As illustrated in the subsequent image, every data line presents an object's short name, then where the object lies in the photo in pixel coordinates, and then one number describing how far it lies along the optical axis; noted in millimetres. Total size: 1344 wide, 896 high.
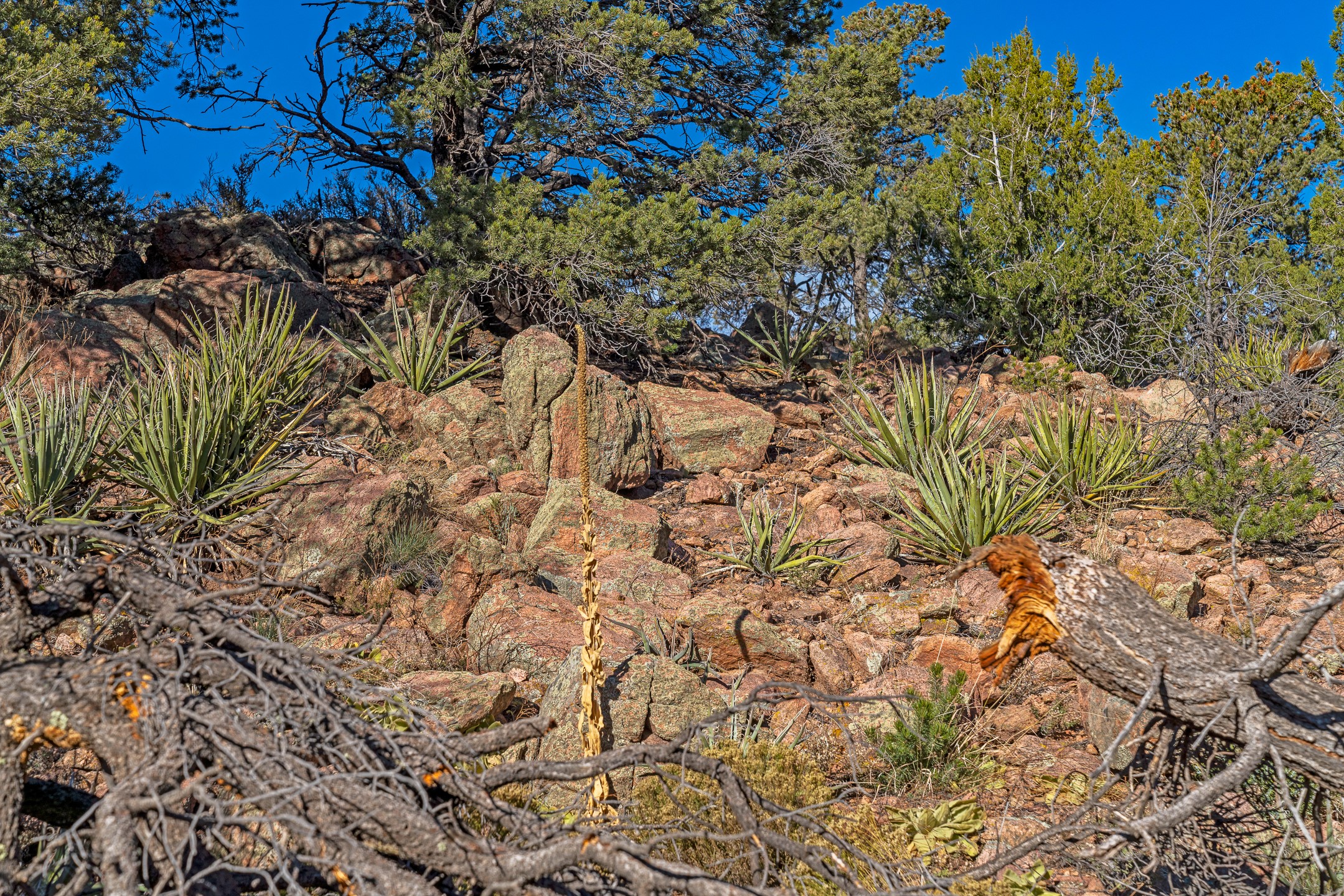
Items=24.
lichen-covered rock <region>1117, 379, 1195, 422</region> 8875
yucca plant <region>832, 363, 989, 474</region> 7938
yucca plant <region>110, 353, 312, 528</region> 5777
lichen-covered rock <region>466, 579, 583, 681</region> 4668
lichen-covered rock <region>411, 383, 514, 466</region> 7547
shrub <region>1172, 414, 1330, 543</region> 6434
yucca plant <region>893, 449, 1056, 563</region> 6398
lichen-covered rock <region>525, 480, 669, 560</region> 5965
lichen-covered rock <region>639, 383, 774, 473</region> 8500
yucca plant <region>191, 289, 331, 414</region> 6668
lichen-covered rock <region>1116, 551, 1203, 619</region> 5273
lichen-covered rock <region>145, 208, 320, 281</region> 11539
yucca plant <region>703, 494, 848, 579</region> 6203
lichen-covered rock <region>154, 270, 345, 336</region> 9258
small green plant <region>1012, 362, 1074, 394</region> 9883
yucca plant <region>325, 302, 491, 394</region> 8445
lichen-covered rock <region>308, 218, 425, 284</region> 13289
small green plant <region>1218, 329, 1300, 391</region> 7539
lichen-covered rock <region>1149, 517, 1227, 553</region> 6523
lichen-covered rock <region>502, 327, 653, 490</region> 7477
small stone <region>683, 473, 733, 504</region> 7621
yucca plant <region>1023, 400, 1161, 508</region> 7418
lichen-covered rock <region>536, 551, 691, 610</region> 5344
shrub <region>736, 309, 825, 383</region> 11203
